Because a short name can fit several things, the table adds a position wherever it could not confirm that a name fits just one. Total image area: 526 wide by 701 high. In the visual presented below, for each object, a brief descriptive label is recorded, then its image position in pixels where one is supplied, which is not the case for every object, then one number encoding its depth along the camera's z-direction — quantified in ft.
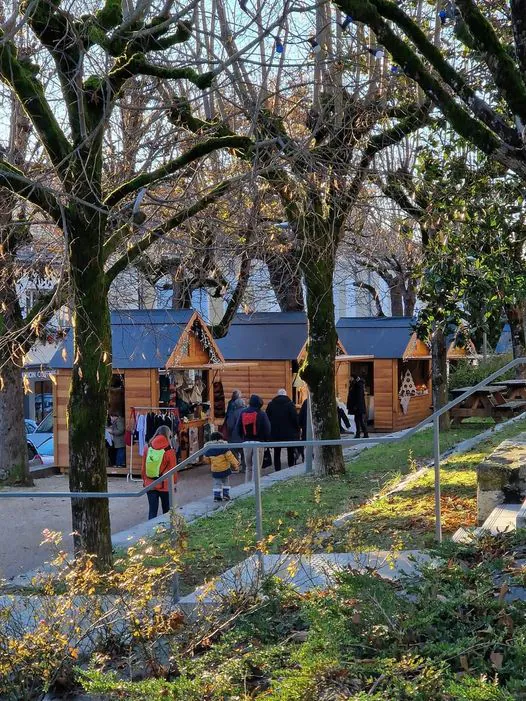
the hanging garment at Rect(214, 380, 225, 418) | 68.18
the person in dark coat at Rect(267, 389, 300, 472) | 57.26
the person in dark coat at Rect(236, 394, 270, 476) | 53.26
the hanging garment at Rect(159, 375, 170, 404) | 62.85
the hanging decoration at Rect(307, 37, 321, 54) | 27.33
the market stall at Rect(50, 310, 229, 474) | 59.36
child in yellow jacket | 42.47
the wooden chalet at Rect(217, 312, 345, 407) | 74.59
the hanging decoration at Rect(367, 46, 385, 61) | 32.96
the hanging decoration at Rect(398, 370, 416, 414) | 87.45
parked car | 68.23
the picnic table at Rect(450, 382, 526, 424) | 62.90
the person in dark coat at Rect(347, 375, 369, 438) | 75.41
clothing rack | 58.85
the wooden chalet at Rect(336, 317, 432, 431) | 85.97
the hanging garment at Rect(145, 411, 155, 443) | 58.44
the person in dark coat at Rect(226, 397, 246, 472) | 56.13
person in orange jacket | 39.47
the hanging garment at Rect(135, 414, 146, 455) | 58.44
